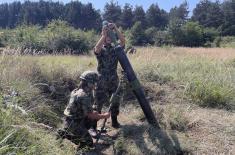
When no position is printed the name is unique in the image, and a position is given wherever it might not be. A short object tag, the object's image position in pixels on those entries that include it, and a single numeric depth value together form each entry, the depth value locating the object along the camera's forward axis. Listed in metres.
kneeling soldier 2.85
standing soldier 3.34
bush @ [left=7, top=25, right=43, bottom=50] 11.92
